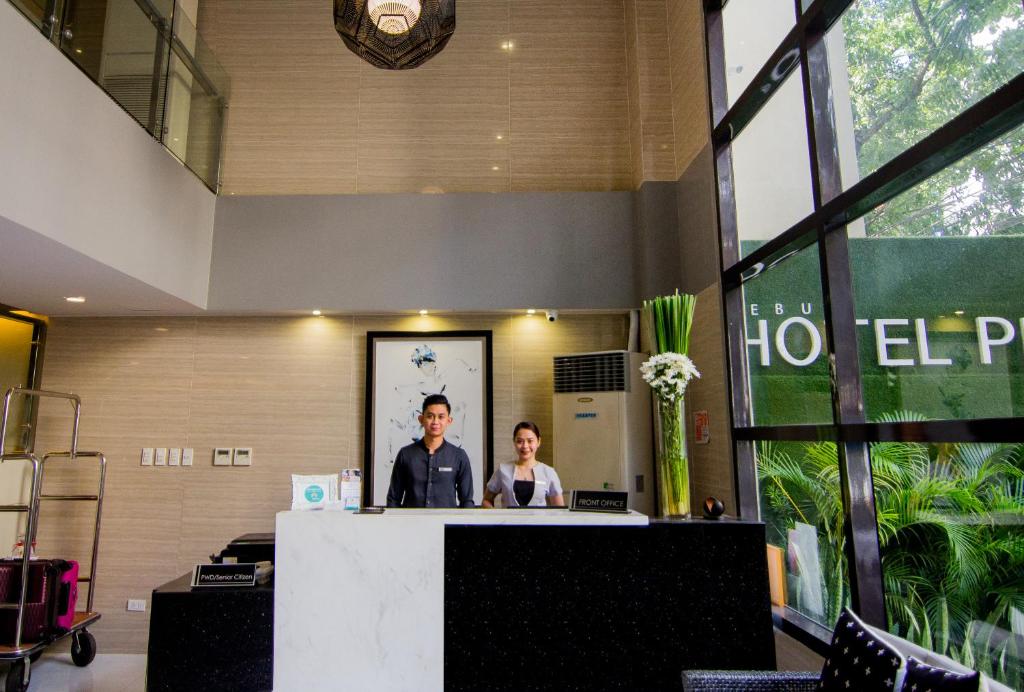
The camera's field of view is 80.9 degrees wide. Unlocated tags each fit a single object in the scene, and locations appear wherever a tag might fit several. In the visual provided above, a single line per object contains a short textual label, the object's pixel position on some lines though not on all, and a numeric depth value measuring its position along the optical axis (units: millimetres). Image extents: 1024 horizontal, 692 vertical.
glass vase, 2641
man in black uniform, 3740
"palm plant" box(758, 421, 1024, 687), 1871
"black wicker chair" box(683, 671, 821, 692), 2074
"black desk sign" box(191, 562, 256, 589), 2604
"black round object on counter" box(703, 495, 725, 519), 2471
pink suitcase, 4035
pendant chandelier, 2850
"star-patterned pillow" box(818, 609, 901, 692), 1740
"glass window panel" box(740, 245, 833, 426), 2887
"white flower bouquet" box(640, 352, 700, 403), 2713
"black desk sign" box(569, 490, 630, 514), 2438
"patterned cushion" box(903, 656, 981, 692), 1463
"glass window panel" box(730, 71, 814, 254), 3086
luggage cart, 3727
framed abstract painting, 4719
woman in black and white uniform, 3736
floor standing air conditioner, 4156
